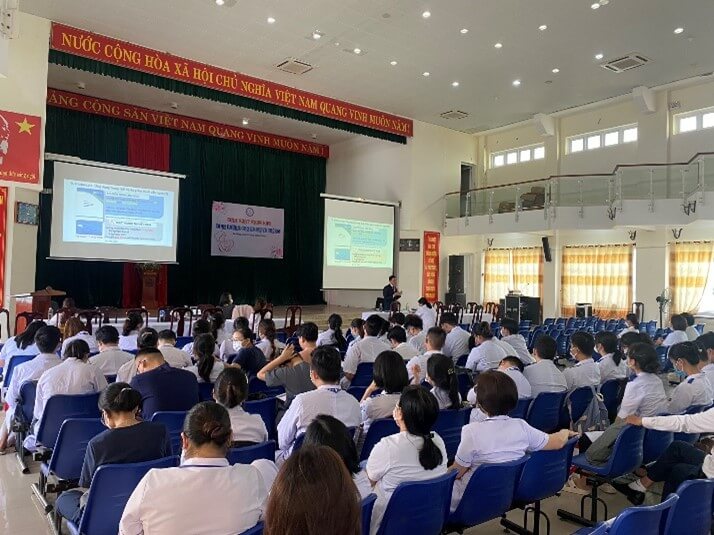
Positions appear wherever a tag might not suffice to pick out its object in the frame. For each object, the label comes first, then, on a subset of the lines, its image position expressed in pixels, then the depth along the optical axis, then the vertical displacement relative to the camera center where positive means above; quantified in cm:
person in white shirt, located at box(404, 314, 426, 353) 698 -57
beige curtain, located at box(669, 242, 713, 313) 1275 +48
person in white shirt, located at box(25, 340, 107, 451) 370 -73
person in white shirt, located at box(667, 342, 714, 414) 390 -71
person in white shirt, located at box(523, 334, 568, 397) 450 -71
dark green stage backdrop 1329 +201
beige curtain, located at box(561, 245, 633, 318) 1412 +30
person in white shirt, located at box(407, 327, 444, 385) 469 -65
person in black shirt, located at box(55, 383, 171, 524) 240 -75
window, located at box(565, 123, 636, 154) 1413 +411
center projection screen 1430 +105
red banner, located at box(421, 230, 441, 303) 1612 +52
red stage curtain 1409 +306
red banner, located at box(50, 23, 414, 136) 1001 +439
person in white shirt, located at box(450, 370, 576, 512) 268 -75
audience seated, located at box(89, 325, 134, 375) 450 -66
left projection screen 1024 +124
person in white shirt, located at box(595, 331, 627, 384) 523 -67
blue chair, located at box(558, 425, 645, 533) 326 -109
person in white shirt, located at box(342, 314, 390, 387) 546 -72
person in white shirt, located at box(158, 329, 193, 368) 466 -66
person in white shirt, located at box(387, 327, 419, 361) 550 -62
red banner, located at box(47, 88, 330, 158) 1296 +425
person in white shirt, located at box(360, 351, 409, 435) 341 -65
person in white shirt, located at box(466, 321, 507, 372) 554 -72
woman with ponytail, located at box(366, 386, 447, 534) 231 -73
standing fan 1279 -24
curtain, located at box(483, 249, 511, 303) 1677 +41
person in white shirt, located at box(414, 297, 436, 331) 989 -57
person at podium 1362 -27
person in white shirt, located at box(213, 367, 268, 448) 279 -66
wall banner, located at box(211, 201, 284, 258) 1544 +146
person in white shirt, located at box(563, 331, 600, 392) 471 -69
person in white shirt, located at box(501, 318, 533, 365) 638 -63
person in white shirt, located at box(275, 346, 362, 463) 303 -70
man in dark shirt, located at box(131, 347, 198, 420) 349 -71
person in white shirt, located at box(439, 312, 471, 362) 697 -72
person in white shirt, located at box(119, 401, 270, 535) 173 -72
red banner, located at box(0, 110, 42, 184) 916 +218
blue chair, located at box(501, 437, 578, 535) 285 -102
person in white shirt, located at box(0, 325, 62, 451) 415 -72
